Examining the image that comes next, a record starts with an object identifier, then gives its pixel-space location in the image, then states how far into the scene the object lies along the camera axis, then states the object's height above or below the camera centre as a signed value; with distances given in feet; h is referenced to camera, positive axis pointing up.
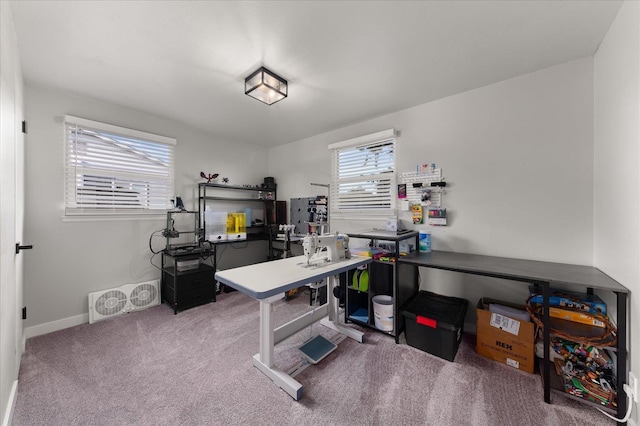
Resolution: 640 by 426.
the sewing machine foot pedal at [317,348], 6.57 -3.99
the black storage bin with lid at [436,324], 6.56 -3.22
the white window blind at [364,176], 10.20 +1.66
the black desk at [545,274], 4.51 -1.47
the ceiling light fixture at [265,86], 6.97 +3.88
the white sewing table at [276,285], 4.85 -1.50
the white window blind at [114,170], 8.60 +1.69
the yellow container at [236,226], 12.01 -0.74
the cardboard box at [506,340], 6.06 -3.42
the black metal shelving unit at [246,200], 11.75 +0.68
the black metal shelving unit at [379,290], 7.48 -2.74
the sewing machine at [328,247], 6.37 -0.98
